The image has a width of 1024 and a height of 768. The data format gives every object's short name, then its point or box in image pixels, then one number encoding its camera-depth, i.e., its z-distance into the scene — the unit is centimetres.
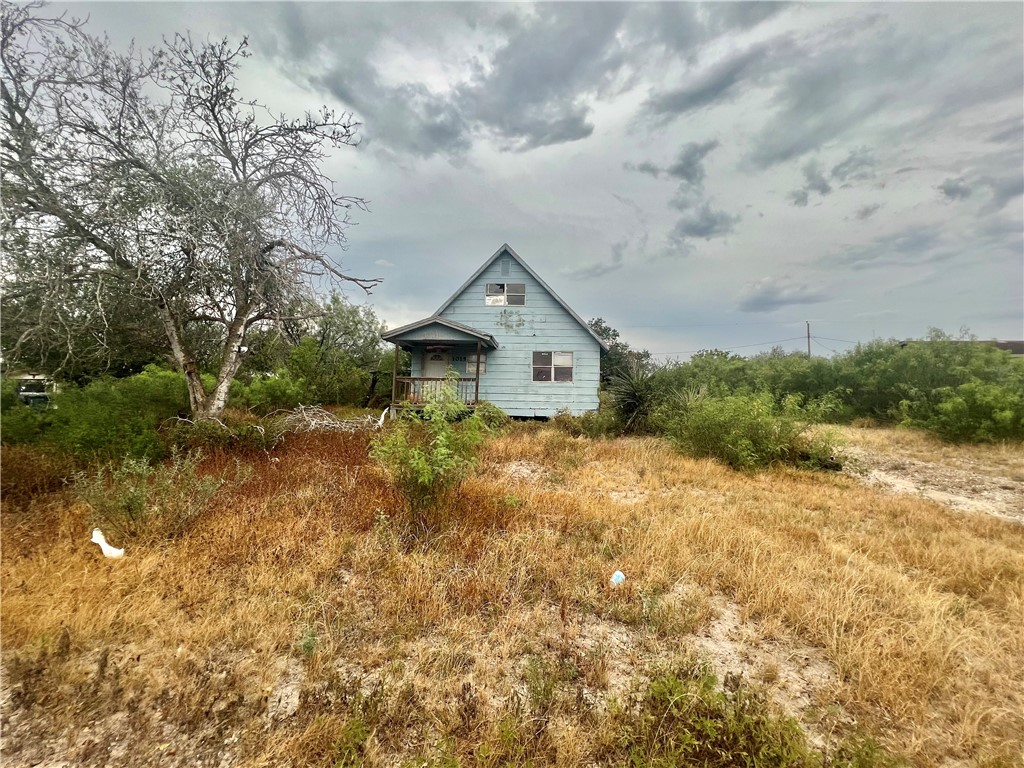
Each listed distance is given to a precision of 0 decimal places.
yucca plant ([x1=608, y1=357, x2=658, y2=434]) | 1220
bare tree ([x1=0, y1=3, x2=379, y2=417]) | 520
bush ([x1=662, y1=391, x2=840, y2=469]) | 829
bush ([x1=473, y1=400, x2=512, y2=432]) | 609
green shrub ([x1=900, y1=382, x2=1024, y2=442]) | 1015
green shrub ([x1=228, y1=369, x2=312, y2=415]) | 1095
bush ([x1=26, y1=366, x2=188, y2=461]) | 528
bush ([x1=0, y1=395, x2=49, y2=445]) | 521
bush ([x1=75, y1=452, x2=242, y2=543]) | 368
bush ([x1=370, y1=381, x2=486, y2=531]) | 417
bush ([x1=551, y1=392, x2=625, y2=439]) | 1208
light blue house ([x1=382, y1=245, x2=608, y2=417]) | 1491
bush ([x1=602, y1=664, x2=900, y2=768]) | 187
